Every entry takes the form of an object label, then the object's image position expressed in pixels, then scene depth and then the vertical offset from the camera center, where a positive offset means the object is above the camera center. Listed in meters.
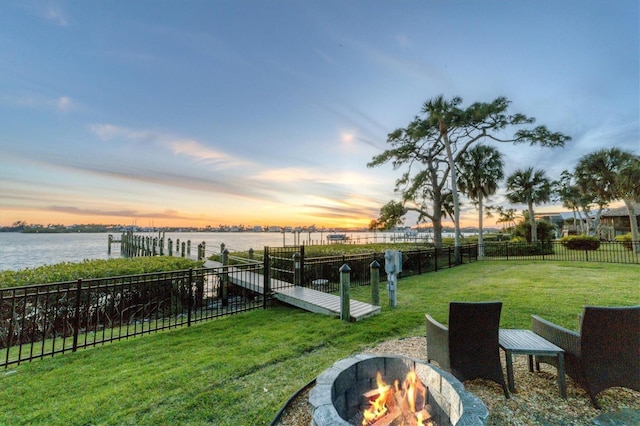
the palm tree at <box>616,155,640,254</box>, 16.86 +2.81
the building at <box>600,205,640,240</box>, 32.34 +0.74
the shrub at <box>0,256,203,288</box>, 5.30 -0.99
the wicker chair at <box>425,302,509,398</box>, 2.55 -1.16
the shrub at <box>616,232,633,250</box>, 17.50 -0.94
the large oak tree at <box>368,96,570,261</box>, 15.70 +6.07
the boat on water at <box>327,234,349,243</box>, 35.71 -1.19
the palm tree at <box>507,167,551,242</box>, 22.56 +3.75
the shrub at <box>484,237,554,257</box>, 18.17 -1.55
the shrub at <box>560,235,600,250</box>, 18.25 -1.11
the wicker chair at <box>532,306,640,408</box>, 2.32 -1.15
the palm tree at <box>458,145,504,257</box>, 18.58 +4.39
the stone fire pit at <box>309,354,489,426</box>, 1.65 -1.24
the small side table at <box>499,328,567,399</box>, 2.61 -1.27
